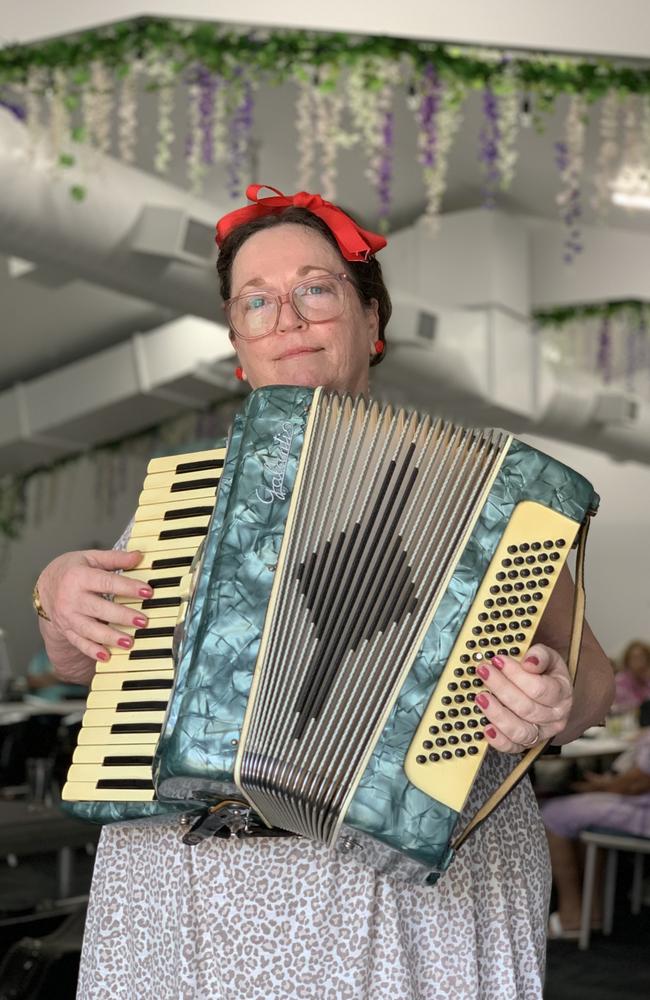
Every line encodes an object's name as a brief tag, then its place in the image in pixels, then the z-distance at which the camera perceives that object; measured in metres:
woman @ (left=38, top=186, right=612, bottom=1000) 1.59
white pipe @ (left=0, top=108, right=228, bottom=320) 5.74
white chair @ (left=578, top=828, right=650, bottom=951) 5.61
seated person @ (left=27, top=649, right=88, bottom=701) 9.60
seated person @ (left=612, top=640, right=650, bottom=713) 8.62
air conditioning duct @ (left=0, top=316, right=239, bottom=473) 10.21
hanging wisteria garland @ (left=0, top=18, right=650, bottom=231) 5.25
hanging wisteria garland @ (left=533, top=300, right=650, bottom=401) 10.35
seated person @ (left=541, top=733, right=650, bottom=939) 5.74
